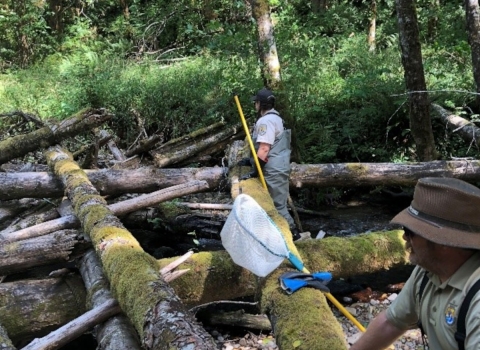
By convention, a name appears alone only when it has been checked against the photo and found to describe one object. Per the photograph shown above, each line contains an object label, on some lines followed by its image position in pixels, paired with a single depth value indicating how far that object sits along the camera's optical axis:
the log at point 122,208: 5.06
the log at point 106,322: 3.07
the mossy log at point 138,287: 2.51
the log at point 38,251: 4.15
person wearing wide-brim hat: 1.82
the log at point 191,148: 7.27
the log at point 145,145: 7.69
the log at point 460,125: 7.52
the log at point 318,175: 6.51
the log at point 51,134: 6.86
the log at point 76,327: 3.02
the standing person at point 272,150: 5.48
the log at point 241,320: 5.04
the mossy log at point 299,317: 2.63
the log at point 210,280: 3.77
